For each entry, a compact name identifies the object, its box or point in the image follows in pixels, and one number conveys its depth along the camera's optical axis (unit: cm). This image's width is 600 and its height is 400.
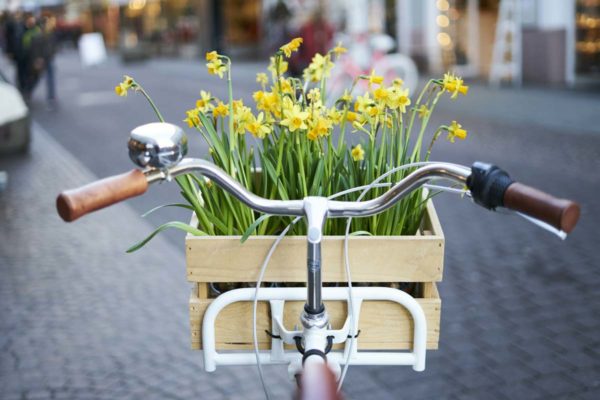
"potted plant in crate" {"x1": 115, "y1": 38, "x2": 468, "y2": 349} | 212
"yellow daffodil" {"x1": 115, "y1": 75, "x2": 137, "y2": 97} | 219
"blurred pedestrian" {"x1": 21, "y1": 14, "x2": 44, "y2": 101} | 1459
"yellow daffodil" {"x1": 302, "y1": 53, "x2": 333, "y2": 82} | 233
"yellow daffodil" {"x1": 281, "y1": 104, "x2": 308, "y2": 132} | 212
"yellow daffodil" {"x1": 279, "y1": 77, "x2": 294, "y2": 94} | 225
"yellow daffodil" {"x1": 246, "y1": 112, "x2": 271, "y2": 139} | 217
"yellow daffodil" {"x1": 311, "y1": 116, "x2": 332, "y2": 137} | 214
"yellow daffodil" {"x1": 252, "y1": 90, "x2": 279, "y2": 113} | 220
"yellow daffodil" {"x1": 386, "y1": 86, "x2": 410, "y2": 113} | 218
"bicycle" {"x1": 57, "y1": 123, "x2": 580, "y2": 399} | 181
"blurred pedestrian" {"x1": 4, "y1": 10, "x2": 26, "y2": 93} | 1499
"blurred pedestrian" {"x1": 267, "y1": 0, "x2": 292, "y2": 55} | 2258
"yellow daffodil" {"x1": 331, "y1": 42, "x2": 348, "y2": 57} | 241
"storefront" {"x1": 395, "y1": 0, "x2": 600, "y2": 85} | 1398
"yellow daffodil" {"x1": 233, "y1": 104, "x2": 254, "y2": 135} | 220
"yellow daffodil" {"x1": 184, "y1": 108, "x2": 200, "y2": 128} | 225
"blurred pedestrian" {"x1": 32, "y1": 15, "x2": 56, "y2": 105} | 1442
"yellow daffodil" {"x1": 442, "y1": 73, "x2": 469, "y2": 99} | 219
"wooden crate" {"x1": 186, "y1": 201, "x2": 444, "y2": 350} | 211
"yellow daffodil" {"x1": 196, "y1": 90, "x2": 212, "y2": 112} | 225
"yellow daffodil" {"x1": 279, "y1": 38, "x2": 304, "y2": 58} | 221
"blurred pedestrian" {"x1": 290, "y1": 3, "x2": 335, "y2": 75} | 1277
